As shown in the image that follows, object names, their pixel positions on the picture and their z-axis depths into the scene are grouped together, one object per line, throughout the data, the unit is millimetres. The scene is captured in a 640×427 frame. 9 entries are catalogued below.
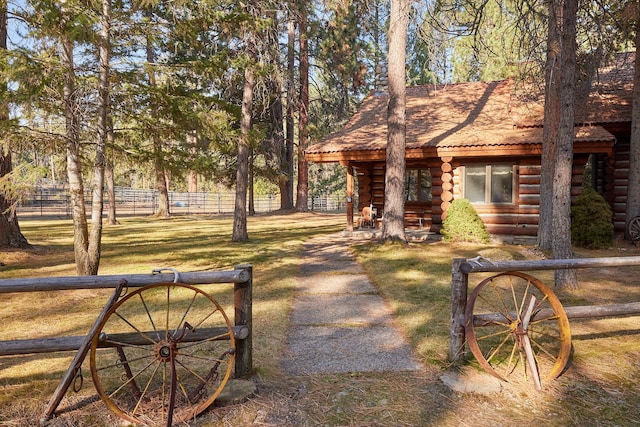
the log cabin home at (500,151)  12891
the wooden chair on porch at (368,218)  17312
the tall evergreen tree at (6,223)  10734
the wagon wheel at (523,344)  3770
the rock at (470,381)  3664
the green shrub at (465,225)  12664
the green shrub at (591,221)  11672
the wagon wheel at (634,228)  12143
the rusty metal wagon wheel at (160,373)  3137
